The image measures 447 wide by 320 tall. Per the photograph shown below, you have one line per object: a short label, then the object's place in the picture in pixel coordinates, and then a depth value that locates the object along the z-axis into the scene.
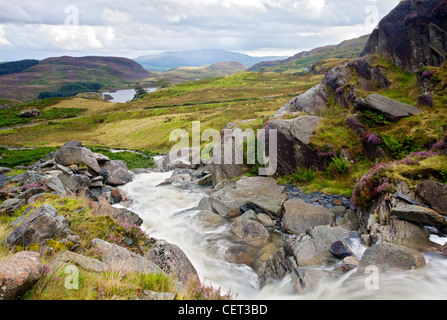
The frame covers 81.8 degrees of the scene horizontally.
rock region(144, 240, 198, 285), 8.62
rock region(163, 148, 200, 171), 28.26
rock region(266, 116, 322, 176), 18.36
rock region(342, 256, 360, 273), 8.55
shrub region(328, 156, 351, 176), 16.59
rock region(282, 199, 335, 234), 12.66
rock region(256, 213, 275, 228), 13.62
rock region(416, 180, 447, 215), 9.86
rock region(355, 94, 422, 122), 16.91
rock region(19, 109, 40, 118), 86.88
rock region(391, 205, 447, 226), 9.28
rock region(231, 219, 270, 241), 12.70
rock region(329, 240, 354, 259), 9.52
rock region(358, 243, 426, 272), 7.68
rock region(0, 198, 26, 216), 11.60
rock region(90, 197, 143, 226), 12.40
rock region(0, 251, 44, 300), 4.63
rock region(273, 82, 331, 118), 27.31
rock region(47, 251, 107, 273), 6.25
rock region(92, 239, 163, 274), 6.77
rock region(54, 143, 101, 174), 23.31
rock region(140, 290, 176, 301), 5.48
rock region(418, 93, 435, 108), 17.02
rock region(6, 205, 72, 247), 7.96
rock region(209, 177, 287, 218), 14.83
